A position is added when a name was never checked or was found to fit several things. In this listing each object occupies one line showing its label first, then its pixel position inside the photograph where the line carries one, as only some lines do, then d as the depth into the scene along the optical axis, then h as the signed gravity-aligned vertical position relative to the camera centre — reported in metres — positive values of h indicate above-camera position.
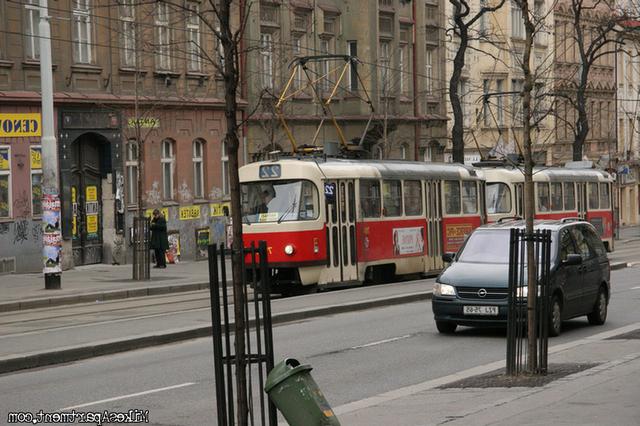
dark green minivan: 19.11 -1.27
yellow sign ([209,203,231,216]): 44.59 -0.26
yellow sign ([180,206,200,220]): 42.82 -0.36
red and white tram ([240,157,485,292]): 29.03 -0.49
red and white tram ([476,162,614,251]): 41.56 -0.11
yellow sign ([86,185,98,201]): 38.78 +0.32
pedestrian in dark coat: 37.53 -0.97
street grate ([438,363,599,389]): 13.39 -1.92
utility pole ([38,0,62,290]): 29.64 +0.77
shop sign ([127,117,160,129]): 38.65 +2.35
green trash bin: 7.73 -1.15
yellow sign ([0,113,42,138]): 34.66 +2.11
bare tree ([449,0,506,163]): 46.68 +3.73
